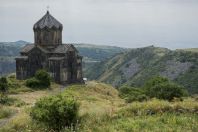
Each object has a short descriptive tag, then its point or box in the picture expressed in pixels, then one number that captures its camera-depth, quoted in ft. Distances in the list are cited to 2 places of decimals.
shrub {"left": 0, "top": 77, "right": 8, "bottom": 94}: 141.69
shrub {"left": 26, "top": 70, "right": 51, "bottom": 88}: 160.04
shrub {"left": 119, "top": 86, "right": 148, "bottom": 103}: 172.16
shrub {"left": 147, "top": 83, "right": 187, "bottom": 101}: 106.88
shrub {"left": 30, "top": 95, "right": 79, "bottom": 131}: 54.23
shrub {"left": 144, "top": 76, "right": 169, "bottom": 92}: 144.64
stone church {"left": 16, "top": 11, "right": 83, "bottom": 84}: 181.16
